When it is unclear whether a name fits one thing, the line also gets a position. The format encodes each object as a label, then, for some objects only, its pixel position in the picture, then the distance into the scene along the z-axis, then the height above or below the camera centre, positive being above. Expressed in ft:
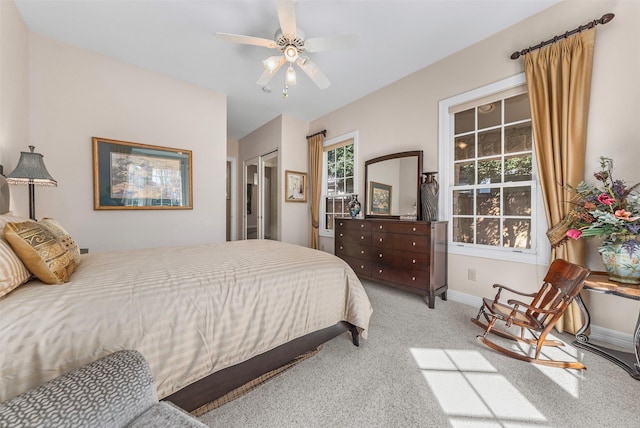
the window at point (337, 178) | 13.70 +1.83
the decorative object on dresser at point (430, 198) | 9.43 +0.44
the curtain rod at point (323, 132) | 14.67 +4.74
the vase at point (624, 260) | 5.34 -1.17
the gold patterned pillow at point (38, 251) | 3.50 -0.69
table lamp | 6.15 +0.93
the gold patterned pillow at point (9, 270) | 3.10 -0.88
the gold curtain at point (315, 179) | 14.97 +1.86
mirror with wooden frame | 10.28 +1.13
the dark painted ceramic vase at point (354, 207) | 12.41 +0.07
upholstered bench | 1.84 -1.67
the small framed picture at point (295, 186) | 15.02 +1.42
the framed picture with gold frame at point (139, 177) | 9.27 +1.32
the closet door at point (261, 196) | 17.04 +0.88
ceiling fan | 6.21 +4.79
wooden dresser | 8.64 -1.83
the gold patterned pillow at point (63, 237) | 4.42 -0.58
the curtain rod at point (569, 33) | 6.09 +4.94
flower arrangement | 5.35 -0.04
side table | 5.06 -2.92
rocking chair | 5.29 -2.54
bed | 2.83 -1.62
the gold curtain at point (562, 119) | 6.48 +2.58
